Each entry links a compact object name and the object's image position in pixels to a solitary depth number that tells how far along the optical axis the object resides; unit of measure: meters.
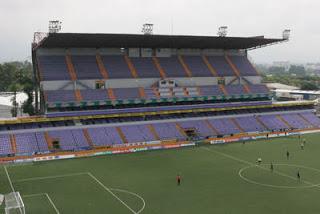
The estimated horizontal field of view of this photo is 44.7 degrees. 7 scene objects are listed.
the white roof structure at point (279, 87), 162.73
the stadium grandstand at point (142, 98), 61.72
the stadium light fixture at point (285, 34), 83.25
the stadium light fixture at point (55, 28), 64.56
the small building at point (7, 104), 87.84
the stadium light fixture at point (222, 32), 88.36
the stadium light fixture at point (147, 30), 78.06
